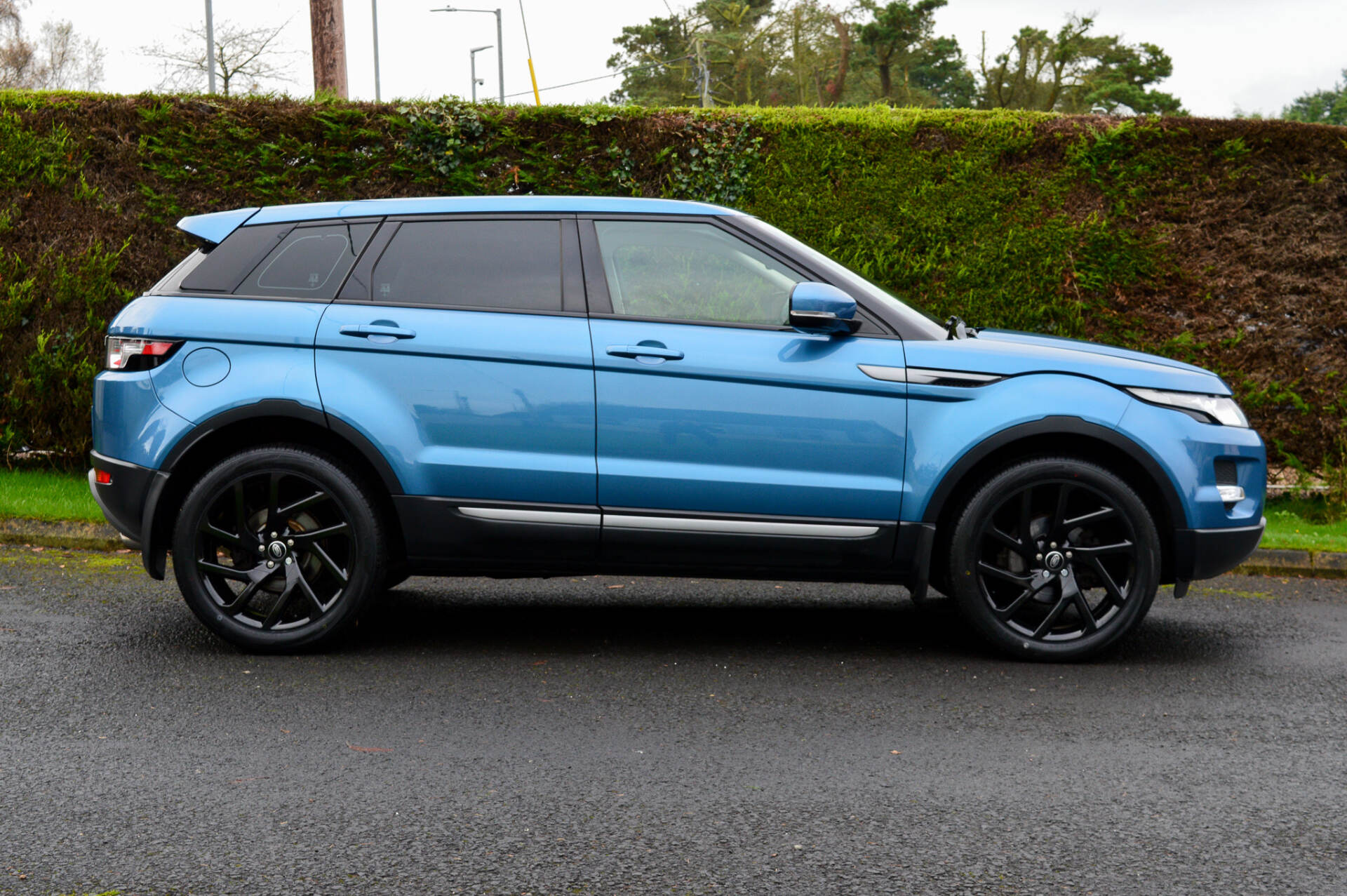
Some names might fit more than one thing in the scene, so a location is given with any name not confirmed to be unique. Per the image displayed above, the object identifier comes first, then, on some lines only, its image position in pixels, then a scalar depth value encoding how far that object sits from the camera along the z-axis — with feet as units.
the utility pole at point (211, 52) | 112.92
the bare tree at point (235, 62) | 132.36
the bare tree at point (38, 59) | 168.35
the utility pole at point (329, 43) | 42.04
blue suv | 15.90
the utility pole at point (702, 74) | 130.52
